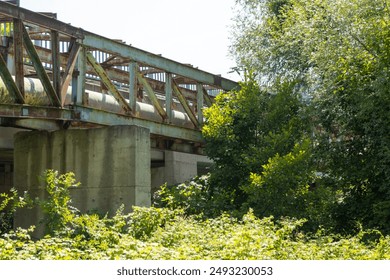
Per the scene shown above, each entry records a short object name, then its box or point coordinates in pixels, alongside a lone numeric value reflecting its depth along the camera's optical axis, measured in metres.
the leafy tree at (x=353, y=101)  18.75
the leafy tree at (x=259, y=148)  18.62
